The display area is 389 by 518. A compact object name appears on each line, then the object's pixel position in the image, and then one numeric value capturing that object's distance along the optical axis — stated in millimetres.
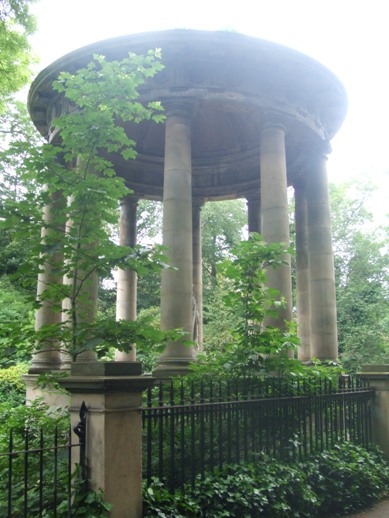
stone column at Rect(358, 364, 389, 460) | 13594
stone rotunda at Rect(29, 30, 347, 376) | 16703
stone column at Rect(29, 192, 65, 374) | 18312
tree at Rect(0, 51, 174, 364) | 8570
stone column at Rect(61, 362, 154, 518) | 7090
